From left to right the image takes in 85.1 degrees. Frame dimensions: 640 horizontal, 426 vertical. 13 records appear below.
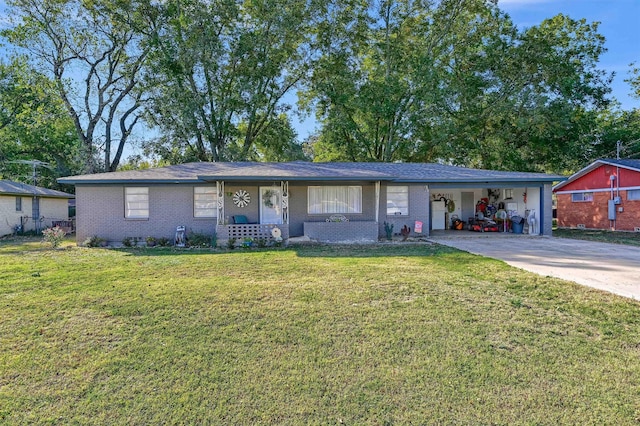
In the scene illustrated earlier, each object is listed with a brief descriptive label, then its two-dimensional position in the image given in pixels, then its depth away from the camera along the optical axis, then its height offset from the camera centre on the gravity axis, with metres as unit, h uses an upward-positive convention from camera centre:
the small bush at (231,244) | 10.38 -0.92
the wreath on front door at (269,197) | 12.30 +0.56
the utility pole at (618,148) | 19.84 +3.57
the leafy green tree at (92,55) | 18.34 +8.87
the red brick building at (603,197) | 15.02 +0.66
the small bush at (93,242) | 11.06 -0.90
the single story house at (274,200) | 11.34 +0.45
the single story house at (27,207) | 15.18 +0.34
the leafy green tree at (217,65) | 18.27 +7.99
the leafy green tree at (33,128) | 20.00 +5.49
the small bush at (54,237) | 10.65 -0.71
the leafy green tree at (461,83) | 20.14 +7.62
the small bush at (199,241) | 11.04 -0.88
